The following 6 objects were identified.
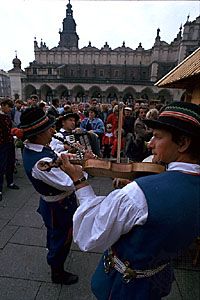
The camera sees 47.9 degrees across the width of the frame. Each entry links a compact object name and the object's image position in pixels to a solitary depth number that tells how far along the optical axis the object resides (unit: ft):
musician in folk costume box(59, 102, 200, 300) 3.25
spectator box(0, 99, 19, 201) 15.53
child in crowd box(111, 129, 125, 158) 18.12
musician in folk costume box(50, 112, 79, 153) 10.80
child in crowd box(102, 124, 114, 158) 22.74
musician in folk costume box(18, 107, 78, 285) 6.86
